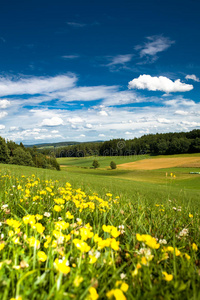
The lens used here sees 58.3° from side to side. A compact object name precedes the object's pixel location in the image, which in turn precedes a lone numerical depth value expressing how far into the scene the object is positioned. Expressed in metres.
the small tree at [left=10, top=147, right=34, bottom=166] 52.28
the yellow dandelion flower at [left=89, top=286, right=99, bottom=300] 0.86
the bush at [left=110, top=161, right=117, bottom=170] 64.00
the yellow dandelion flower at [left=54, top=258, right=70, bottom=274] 1.00
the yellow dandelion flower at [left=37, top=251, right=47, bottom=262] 1.20
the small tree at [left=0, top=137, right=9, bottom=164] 51.61
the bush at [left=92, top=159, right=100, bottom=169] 67.88
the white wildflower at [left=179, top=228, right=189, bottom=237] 2.06
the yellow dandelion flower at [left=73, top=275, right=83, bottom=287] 1.04
